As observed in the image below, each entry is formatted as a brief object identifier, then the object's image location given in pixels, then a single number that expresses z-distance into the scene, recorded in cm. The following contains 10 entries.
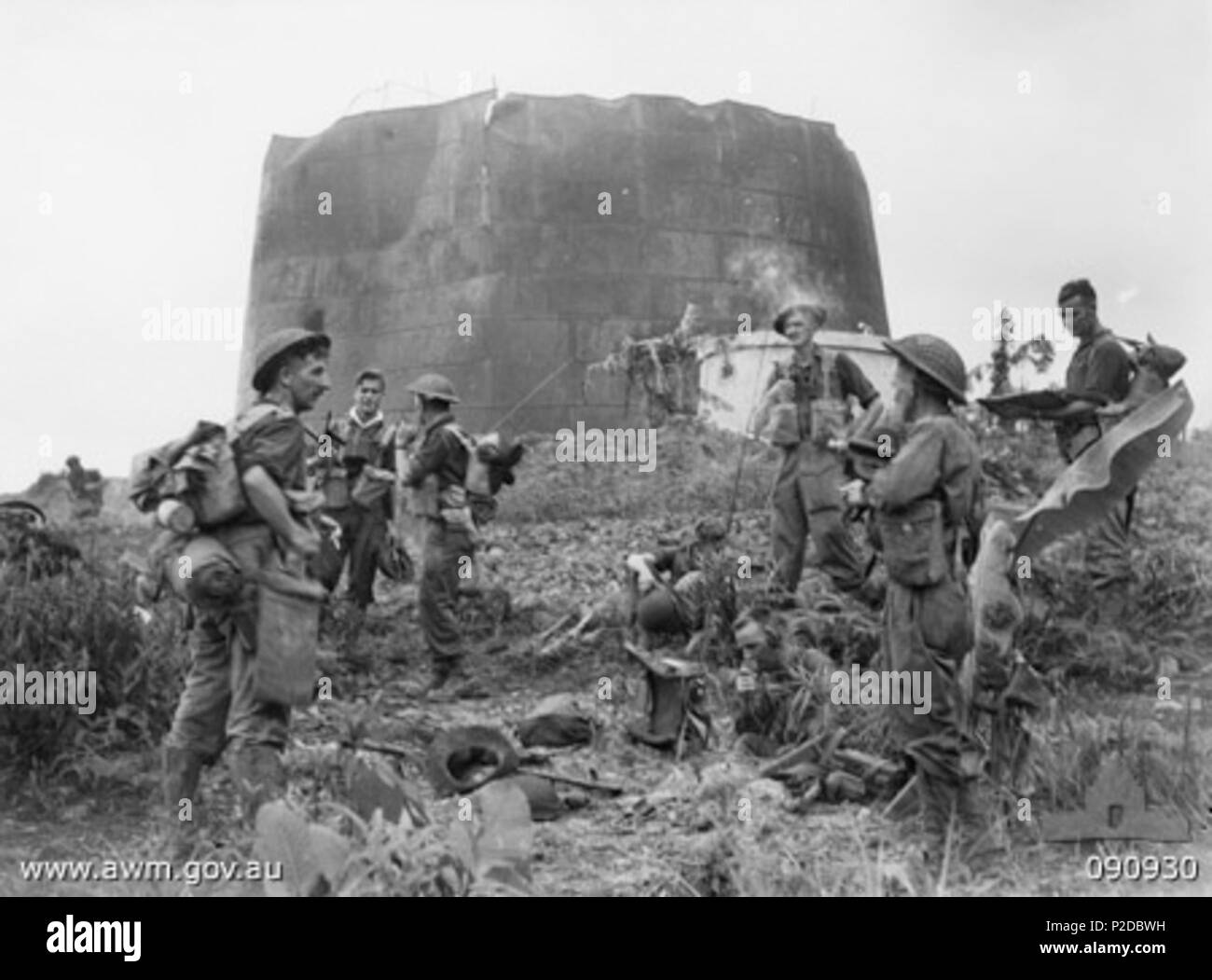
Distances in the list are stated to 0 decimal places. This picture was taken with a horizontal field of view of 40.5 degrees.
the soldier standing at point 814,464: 884
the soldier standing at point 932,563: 554
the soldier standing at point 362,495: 1008
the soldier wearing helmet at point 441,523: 912
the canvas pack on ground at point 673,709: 704
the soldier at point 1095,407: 839
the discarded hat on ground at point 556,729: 730
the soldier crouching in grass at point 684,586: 749
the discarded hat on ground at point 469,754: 650
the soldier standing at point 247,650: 569
